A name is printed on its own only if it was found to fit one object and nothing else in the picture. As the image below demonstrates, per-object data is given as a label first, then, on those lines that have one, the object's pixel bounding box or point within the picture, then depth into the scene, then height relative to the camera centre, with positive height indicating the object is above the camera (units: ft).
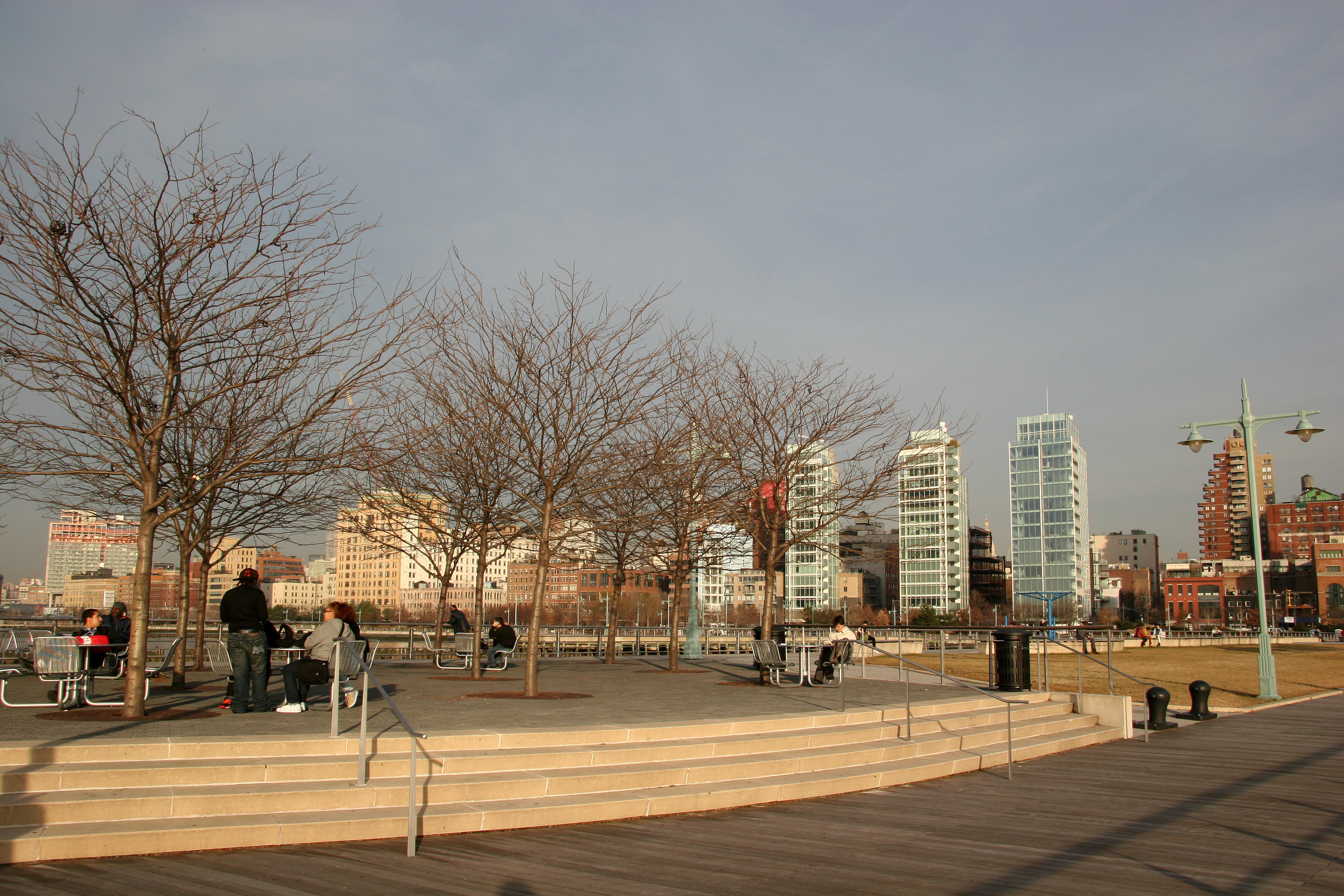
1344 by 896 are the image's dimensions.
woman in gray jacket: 34.96 -3.51
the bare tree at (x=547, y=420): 44.52 +7.10
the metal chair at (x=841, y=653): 50.55 -5.07
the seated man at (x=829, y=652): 52.21 -5.14
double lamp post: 71.61 +2.75
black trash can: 51.93 -5.56
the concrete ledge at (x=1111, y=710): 50.16 -8.08
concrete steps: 21.27 -6.13
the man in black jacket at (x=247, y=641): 33.94 -2.98
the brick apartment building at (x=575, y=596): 321.11 -15.02
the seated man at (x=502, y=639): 61.72 -5.28
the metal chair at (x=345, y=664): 27.22 -3.41
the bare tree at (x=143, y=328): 31.37 +8.31
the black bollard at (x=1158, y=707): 52.54 -8.25
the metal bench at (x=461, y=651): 67.87 -7.08
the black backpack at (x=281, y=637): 39.68 -3.54
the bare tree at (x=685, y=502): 62.08 +4.11
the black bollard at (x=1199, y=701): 57.57 -8.68
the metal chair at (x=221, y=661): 47.21 -5.47
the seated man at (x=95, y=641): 37.50 -3.40
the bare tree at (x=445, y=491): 51.16 +4.56
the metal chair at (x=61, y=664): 33.73 -3.85
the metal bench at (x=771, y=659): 51.93 -5.51
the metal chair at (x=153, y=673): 36.86 -4.60
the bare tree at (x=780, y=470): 61.67 +6.22
